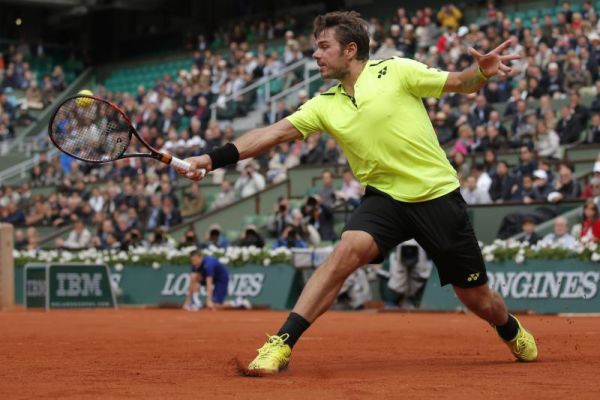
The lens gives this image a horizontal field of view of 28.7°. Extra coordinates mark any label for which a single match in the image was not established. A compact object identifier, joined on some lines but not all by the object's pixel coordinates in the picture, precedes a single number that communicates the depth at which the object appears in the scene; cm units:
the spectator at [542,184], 1966
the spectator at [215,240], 2270
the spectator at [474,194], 2030
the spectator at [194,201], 2708
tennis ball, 873
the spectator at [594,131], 2020
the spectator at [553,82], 2267
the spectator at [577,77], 2250
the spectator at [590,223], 1730
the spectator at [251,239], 2233
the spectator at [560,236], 1762
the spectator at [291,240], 2136
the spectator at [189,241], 2297
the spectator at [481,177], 2042
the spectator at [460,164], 2062
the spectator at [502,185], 2012
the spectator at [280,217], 2285
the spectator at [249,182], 2592
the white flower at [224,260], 2164
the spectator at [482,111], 2267
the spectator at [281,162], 2586
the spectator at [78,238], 2733
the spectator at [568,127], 2092
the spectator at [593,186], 1833
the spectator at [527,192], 1964
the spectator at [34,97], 3906
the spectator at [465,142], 2198
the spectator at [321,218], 2181
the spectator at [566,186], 1931
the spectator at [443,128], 2294
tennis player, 765
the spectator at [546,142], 2080
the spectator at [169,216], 2667
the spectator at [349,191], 2208
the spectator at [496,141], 2167
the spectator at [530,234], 1847
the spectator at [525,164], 2000
